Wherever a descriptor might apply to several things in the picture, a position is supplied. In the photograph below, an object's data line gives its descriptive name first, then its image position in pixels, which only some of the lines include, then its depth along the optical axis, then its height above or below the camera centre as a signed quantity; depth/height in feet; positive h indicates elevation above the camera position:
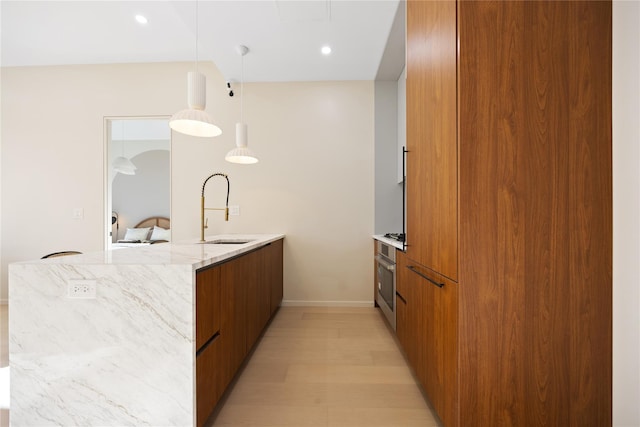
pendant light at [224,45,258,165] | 8.83 +1.79
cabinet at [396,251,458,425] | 3.88 -1.96
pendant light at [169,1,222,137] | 5.63 +2.01
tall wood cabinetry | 3.66 -0.05
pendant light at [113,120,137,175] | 17.66 +2.60
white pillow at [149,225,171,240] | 18.61 -1.60
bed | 18.25 -1.54
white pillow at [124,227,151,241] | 18.66 -1.60
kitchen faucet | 7.41 -0.28
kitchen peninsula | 3.68 -1.69
